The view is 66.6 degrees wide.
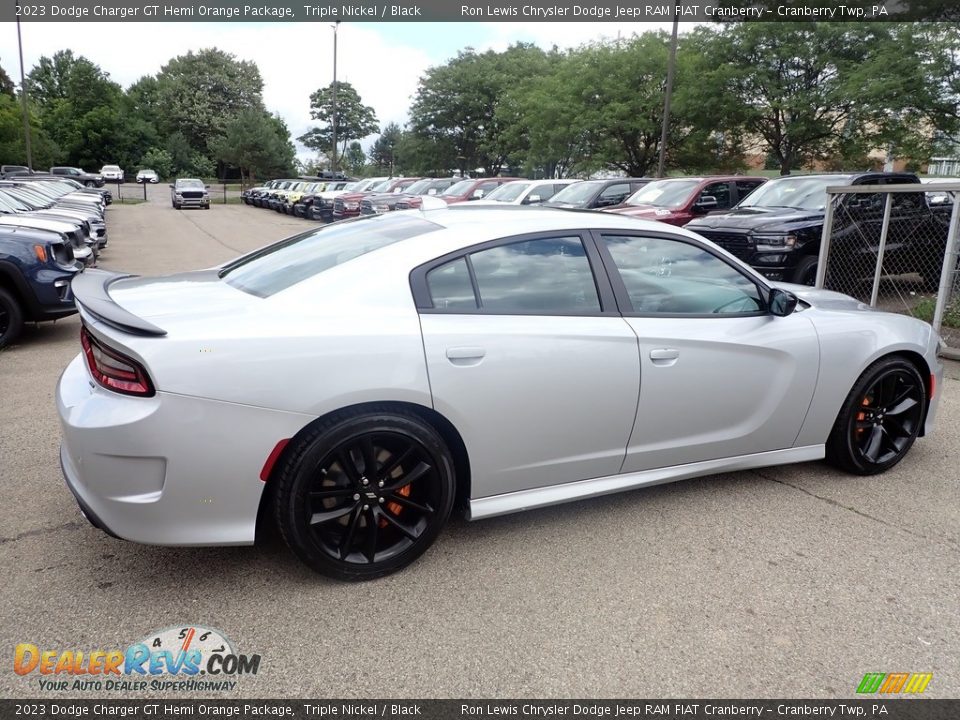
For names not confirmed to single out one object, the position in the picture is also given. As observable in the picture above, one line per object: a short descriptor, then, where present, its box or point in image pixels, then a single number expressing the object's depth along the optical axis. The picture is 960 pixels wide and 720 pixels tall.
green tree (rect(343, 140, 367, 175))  103.94
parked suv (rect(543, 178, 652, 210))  14.28
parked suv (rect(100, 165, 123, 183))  57.23
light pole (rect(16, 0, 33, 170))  41.31
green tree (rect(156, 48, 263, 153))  79.38
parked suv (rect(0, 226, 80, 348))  6.92
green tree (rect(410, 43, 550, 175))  53.12
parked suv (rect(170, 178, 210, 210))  38.16
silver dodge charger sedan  2.67
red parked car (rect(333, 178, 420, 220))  24.06
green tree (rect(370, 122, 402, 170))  116.44
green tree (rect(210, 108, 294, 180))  52.88
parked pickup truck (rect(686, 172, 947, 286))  8.62
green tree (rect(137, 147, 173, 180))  70.44
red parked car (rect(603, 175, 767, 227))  12.02
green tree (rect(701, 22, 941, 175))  20.03
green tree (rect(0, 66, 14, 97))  64.69
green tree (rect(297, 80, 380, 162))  97.12
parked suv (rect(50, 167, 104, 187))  47.44
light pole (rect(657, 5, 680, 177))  23.68
